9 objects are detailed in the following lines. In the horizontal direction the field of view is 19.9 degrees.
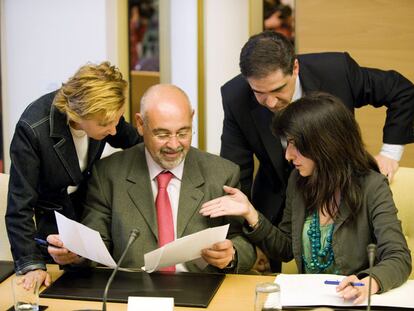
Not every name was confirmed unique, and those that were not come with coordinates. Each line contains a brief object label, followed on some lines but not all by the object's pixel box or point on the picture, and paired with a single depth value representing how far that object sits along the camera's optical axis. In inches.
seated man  125.8
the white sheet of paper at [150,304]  110.0
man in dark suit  138.1
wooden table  114.0
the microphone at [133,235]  108.8
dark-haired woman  120.9
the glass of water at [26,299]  112.9
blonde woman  120.6
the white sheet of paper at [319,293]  111.9
